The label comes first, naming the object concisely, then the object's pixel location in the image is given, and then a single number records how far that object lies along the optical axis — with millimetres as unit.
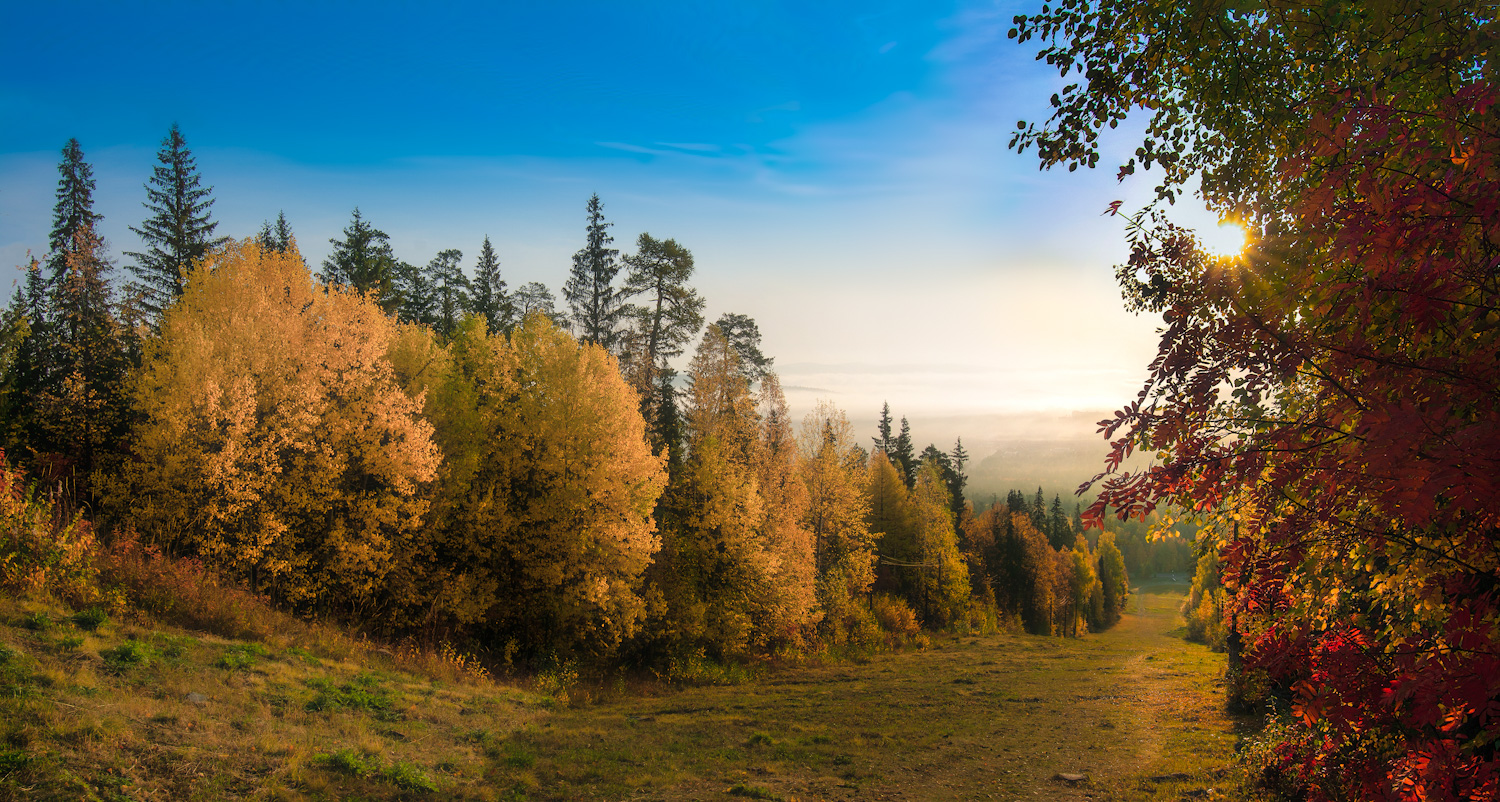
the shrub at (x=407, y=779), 9148
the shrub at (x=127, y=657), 10016
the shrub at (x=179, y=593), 13547
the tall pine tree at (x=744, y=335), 40219
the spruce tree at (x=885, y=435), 62500
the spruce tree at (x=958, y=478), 59662
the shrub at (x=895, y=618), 38406
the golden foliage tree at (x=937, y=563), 45469
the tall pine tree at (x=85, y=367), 21422
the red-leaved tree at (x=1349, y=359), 2445
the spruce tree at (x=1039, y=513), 74750
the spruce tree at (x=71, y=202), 34344
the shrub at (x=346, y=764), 9031
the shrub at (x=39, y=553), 11820
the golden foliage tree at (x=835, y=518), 33375
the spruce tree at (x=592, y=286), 40219
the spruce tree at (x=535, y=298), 45475
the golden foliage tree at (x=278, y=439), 16062
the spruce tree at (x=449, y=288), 42594
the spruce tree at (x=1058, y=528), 77256
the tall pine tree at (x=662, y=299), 39219
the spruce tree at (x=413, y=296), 40781
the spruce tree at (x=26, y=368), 22141
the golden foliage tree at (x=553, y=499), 20844
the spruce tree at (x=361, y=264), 37656
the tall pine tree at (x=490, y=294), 42156
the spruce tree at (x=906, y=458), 59906
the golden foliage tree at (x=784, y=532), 27078
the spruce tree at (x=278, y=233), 44812
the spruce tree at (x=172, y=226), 38094
